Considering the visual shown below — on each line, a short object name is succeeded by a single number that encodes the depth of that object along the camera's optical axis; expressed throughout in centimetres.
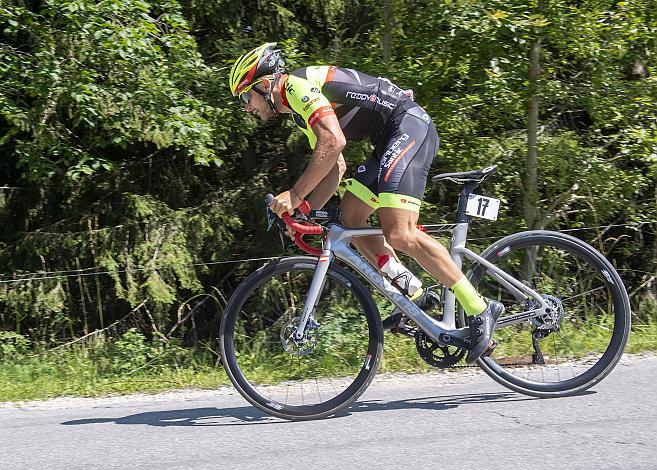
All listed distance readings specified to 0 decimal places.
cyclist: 873
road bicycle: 923
